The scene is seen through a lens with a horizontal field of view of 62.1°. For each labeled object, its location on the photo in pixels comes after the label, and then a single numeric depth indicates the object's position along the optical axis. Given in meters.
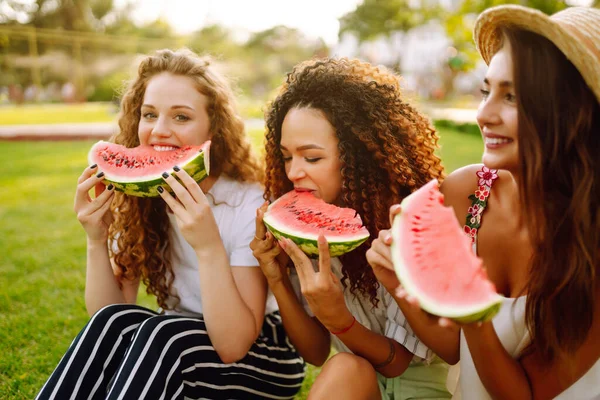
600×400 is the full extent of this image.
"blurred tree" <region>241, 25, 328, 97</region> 35.50
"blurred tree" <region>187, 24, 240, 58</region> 34.62
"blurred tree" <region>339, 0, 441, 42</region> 32.69
